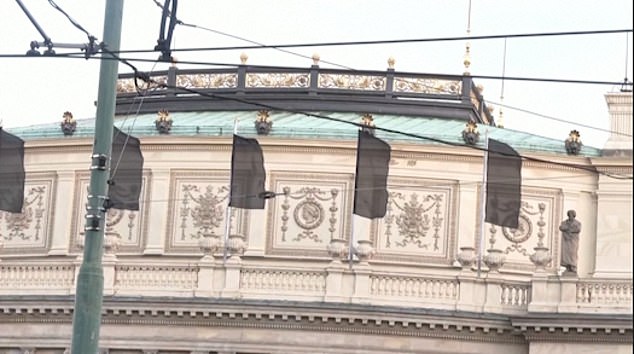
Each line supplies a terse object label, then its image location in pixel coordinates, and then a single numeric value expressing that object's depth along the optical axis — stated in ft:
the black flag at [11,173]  221.66
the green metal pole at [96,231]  104.68
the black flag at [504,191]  219.41
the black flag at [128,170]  221.66
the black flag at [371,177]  218.38
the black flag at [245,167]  222.48
